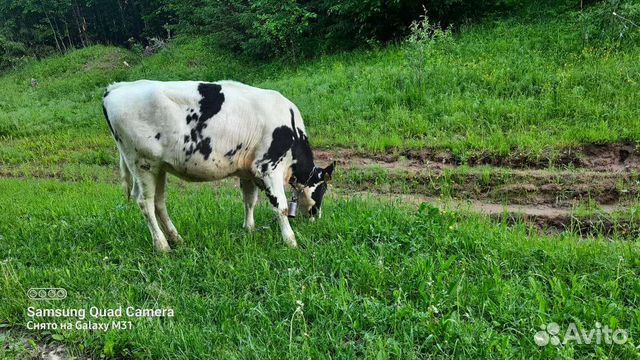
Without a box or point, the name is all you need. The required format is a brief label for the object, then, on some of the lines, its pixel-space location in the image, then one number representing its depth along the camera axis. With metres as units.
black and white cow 5.38
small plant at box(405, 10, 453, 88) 12.26
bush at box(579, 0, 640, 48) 11.73
